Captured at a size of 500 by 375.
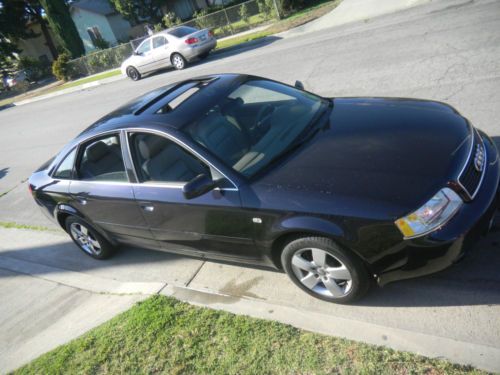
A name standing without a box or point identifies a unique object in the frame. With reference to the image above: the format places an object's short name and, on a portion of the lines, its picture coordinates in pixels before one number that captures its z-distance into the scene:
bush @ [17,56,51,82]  36.66
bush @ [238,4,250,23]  20.31
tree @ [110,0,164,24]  35.47
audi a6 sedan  2.70
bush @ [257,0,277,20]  19.36
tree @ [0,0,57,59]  37.15
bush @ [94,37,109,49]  36.66
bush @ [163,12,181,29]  31.38
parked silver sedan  15.66
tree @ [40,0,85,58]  31.16
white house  40.16
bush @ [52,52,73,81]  29.03
